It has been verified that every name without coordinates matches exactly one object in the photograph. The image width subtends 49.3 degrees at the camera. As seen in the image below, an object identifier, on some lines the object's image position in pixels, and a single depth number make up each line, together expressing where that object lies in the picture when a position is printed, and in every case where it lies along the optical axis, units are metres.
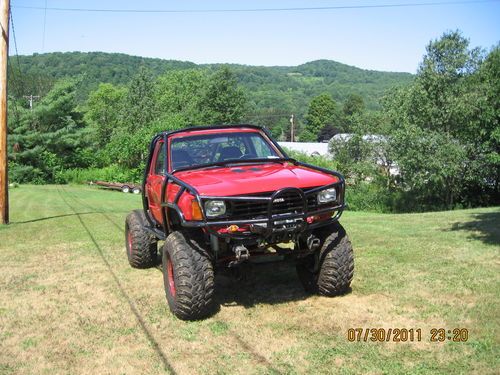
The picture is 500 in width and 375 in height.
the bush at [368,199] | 41.59
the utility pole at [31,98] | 50.19
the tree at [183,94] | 76.38
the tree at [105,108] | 89.31
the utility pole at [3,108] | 13.97
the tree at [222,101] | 75.84
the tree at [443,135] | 35.19
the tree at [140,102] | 73.44
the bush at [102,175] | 48.56
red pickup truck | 5.52
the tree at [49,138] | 46.72
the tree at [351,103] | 112.93
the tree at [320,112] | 126.03
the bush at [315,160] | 43.50
